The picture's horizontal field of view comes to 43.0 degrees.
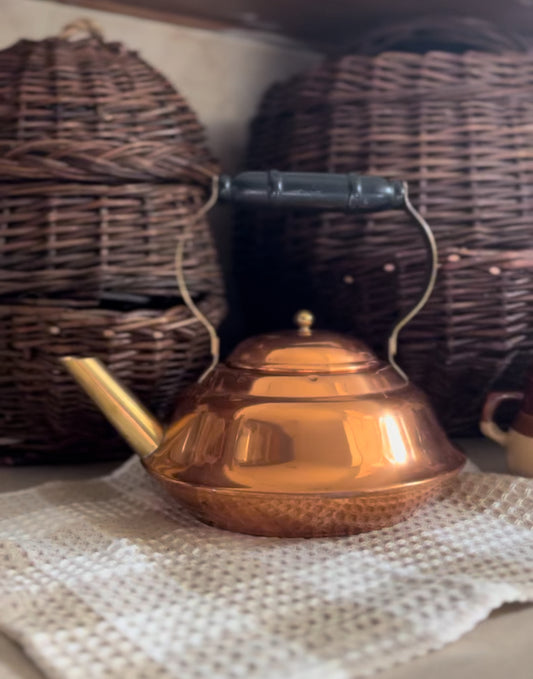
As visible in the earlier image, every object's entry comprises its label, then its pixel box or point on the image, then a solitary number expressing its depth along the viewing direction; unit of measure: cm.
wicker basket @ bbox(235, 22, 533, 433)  63
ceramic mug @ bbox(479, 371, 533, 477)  56
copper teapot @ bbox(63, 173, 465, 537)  44
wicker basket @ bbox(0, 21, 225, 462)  57
